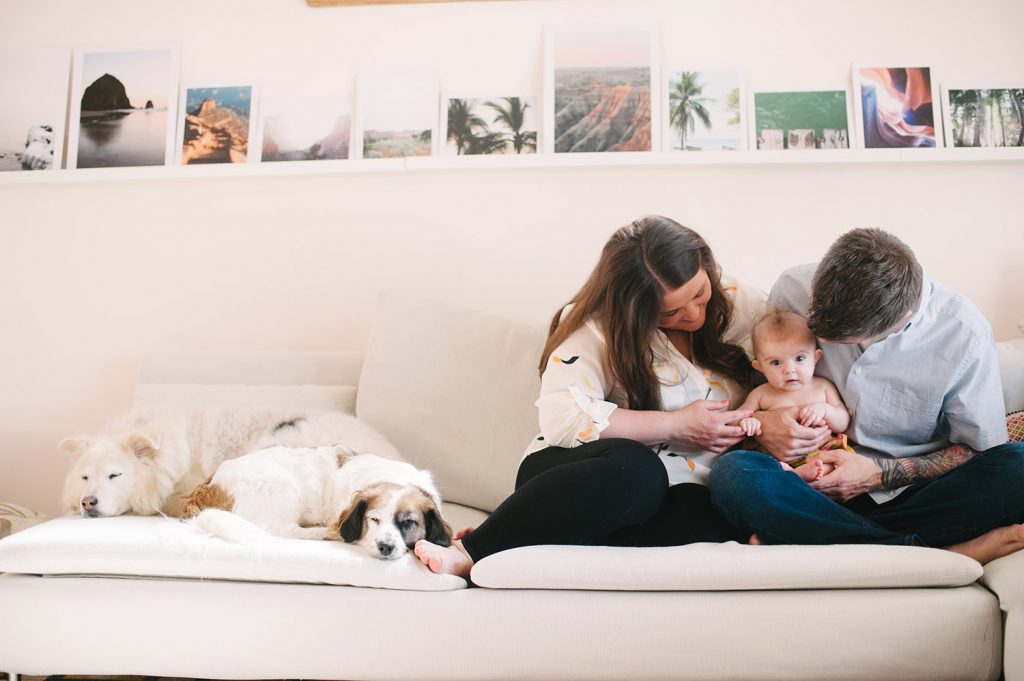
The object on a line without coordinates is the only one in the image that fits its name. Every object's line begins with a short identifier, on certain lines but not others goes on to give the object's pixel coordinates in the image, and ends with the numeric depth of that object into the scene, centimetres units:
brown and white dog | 162
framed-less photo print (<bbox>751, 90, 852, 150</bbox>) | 266
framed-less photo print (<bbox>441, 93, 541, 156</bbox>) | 277
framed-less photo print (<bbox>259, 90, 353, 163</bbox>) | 284
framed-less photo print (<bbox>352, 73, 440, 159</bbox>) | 280
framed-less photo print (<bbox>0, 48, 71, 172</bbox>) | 293
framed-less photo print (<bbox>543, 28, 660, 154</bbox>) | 271
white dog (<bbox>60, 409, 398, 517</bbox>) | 198
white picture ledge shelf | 259
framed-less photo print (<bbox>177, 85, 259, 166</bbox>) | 285
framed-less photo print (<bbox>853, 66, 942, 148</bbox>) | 263
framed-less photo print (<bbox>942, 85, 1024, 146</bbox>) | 260
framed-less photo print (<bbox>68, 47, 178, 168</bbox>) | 288
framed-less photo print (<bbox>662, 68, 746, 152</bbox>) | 268
